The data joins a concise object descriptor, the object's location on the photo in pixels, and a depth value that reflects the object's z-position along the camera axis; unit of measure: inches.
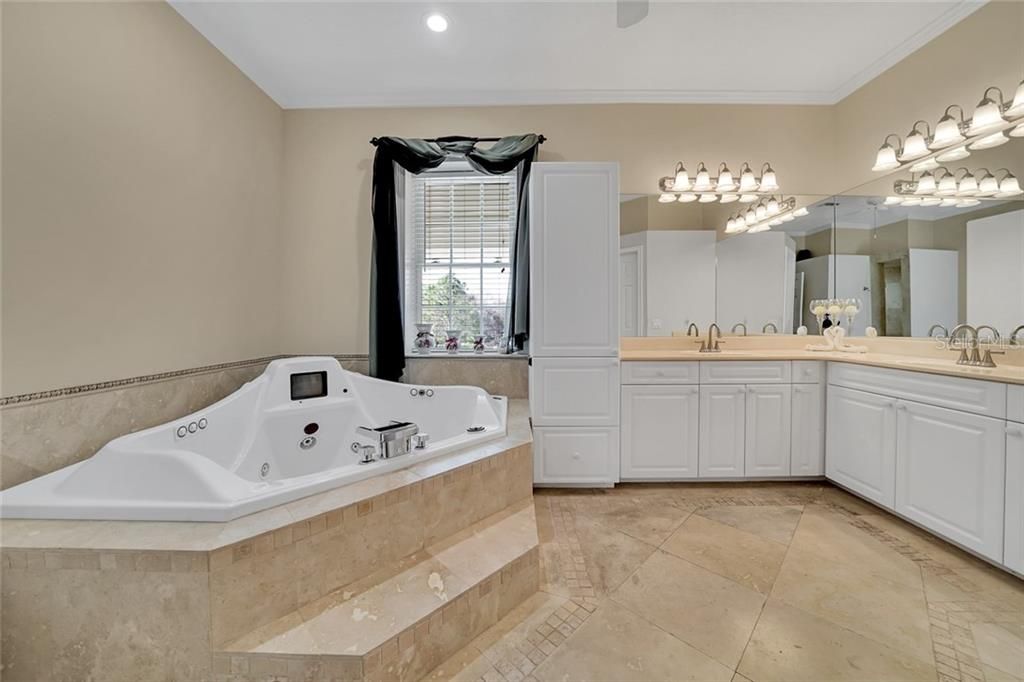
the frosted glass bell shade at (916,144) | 89.4
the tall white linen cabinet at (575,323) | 93.7
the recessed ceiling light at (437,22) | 82.6
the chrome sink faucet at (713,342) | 110.5
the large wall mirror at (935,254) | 77.4
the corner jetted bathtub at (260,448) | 45.1
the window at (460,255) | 117.3
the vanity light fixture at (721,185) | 109.8
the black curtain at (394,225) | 106.0
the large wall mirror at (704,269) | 111.7
